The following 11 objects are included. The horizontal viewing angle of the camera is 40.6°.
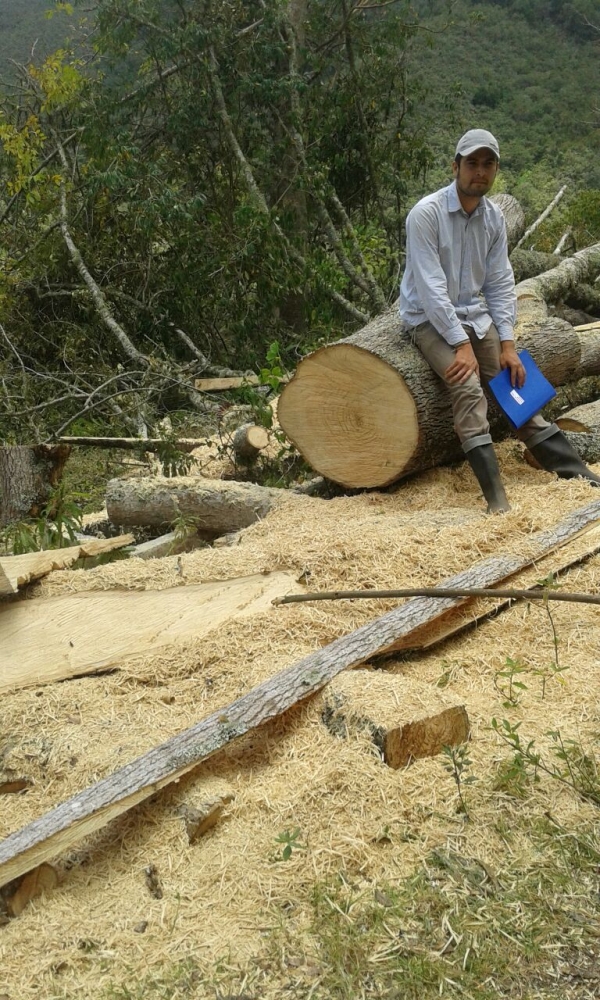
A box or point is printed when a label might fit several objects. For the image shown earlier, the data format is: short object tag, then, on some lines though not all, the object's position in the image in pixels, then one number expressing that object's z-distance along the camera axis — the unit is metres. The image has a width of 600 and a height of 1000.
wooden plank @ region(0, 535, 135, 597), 3.39
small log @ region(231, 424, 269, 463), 5.19
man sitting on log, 3.92
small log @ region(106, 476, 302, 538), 4.48
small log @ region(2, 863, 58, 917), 2.02
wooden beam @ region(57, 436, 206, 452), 5.49
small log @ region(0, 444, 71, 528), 4.61
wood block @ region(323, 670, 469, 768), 2.27
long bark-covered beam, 2.05
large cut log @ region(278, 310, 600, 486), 4.21
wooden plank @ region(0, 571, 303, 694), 3.07
